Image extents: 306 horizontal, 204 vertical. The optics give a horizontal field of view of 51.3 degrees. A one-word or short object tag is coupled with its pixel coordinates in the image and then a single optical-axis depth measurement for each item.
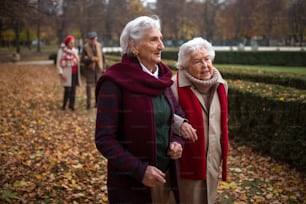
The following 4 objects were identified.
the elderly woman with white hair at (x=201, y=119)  2.61
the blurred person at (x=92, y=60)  8.93
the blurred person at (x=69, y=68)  8.62
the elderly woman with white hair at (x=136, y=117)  1.91
